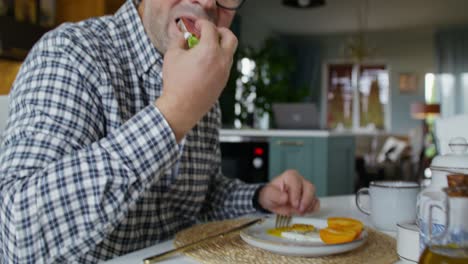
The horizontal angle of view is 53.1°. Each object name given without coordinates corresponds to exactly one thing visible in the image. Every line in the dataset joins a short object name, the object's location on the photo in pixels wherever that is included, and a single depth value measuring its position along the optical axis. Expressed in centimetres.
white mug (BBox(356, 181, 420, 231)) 80
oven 338
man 60
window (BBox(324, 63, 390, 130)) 922
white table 64
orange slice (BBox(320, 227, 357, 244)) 65
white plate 62
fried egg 70
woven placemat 62
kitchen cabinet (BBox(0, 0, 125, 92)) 241
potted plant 438
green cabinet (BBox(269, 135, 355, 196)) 337
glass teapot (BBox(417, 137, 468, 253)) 44
